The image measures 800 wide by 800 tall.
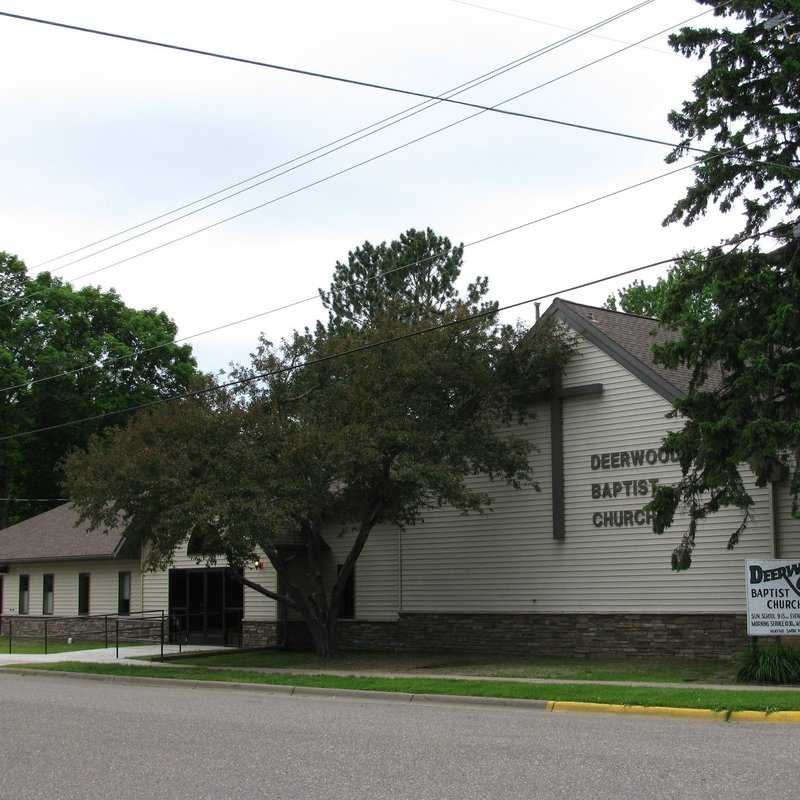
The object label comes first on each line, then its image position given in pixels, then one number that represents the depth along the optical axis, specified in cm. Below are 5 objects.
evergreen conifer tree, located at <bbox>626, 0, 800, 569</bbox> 1866
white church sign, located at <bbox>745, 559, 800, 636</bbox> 1900
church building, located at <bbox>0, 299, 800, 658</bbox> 2322
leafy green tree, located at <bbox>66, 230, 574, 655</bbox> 2325
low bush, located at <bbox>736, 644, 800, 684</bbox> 1816
